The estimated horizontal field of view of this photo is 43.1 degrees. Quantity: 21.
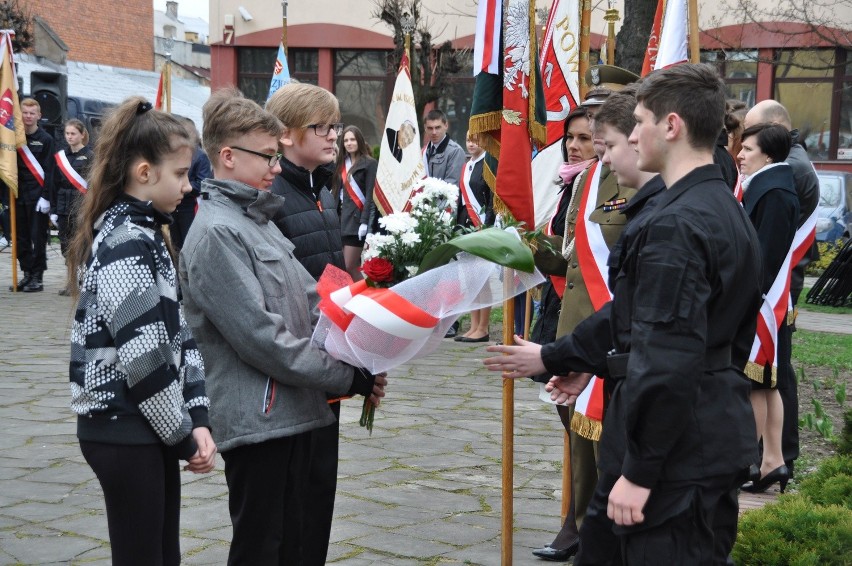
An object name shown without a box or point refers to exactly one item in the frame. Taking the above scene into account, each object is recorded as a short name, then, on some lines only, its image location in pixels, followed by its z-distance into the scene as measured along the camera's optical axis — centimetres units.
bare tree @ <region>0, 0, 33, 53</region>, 2966
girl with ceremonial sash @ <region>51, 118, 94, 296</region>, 1341
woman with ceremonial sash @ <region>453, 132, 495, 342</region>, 1060
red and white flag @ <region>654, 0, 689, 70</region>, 617
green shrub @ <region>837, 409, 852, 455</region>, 532
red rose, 353
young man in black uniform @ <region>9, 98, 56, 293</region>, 1420
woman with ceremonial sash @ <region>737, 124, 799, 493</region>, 594
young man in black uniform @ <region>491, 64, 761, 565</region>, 269
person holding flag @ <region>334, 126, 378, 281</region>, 1203
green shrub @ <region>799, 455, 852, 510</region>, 465
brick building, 4312
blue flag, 1404
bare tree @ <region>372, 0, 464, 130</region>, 2395
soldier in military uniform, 421
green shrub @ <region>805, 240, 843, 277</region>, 1966
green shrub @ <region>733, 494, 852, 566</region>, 379
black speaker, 1898
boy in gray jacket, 344
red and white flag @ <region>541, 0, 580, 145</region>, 589
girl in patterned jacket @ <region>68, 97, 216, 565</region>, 307
